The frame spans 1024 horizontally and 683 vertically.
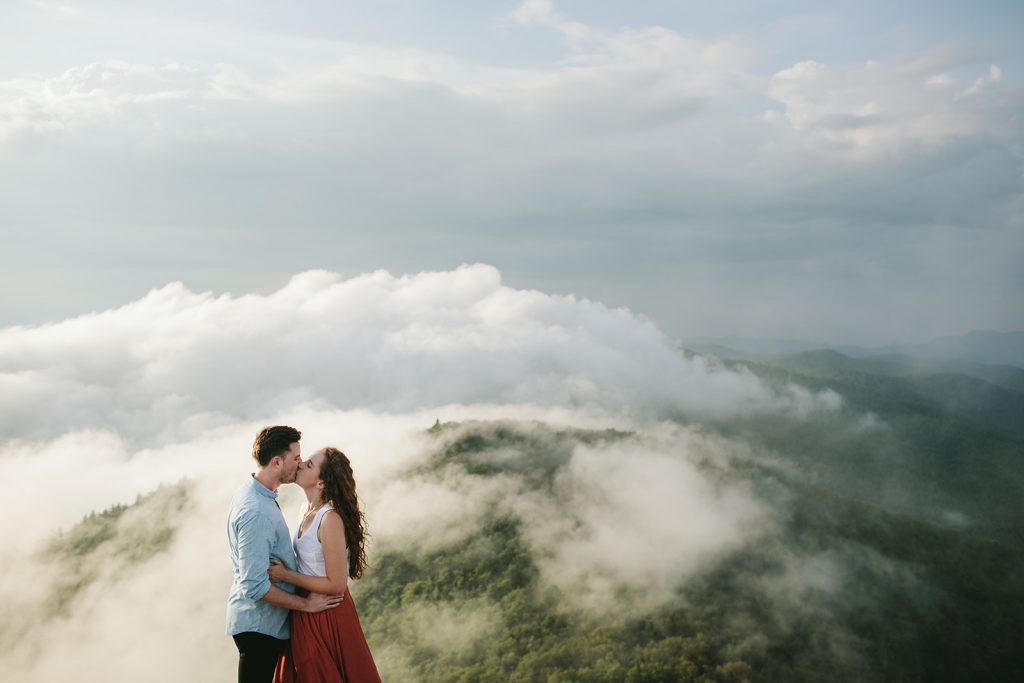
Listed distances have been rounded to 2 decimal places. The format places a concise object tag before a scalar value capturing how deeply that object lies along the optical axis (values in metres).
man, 7.69
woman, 7.95
